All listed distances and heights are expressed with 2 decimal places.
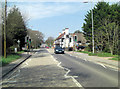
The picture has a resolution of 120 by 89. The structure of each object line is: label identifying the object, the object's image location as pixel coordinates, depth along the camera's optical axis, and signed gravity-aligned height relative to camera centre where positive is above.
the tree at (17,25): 30.64 +4.63
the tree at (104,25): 24.86 +4.21
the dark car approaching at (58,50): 35.06 -1.01
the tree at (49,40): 138.23 +5.34
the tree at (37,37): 80.33 +5.13
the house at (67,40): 63.70 +3.09
